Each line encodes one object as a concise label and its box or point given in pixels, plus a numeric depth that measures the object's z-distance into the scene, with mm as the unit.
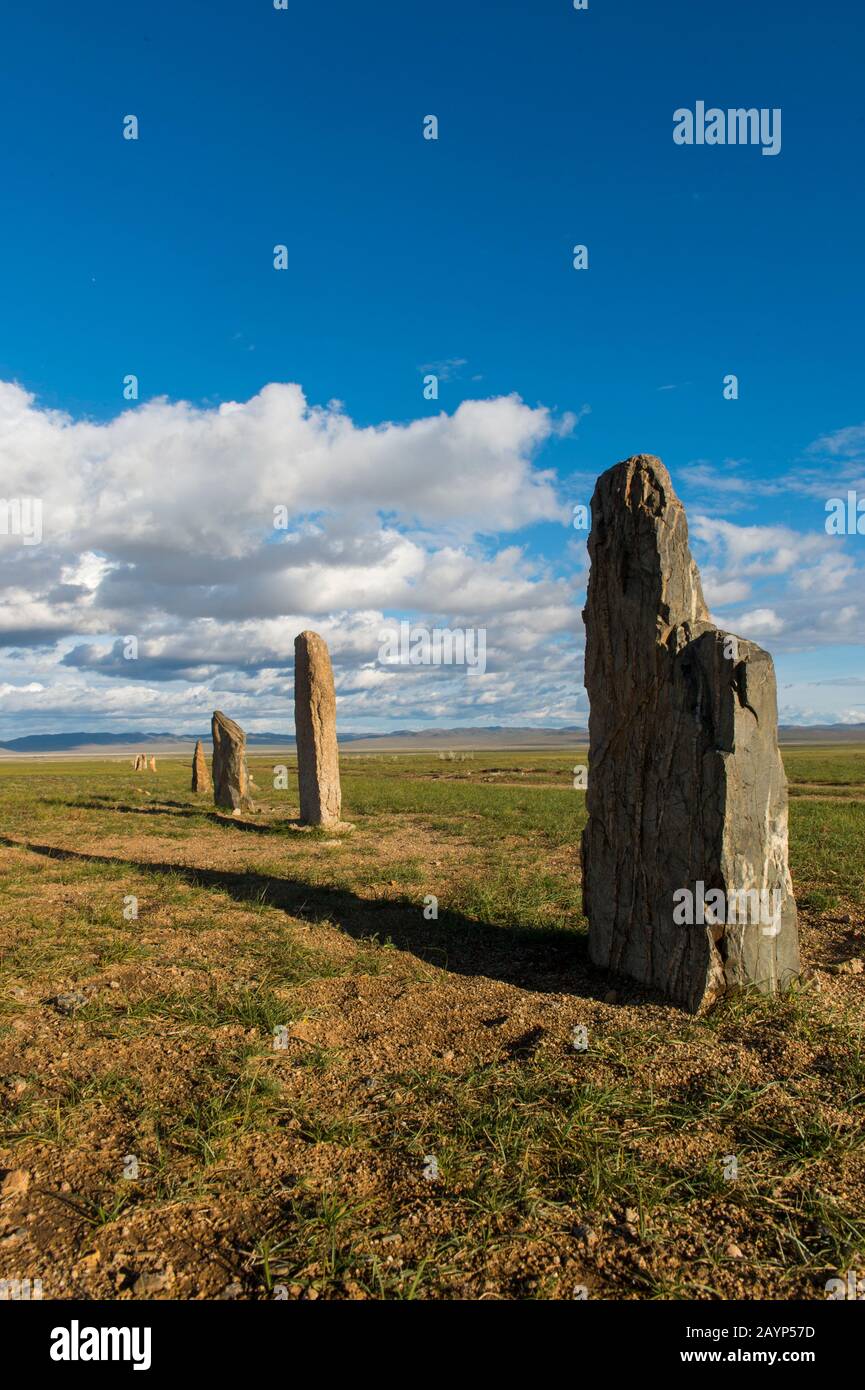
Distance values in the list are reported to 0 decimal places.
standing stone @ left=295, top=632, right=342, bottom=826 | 15695
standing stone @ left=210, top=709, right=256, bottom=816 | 18703
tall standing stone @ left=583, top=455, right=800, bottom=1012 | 5613
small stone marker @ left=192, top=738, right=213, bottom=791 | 26803
